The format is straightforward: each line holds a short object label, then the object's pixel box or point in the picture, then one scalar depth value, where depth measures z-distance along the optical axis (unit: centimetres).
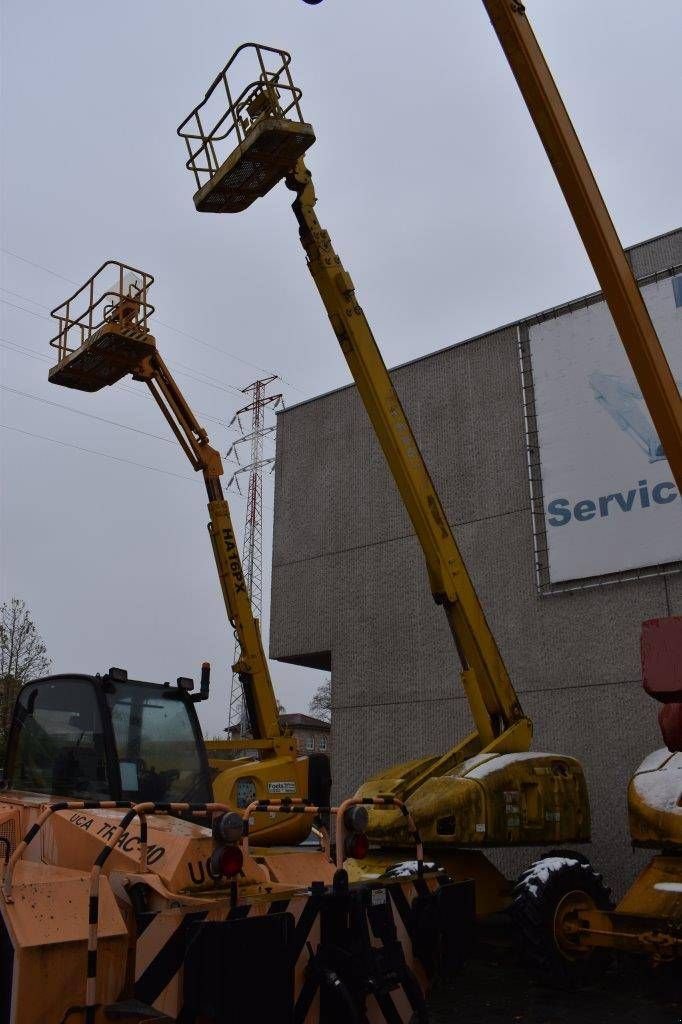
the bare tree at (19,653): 2366
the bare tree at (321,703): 6469
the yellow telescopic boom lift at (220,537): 1032
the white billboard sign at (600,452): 1152
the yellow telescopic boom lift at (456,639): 806
